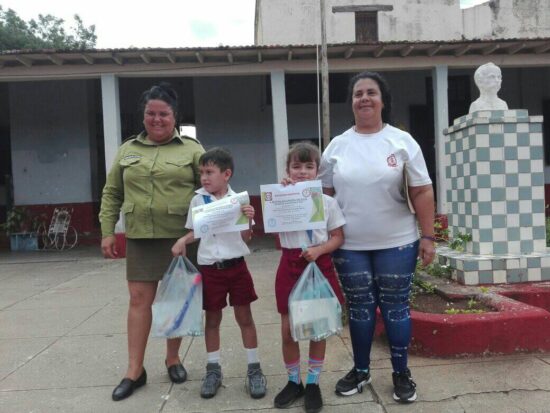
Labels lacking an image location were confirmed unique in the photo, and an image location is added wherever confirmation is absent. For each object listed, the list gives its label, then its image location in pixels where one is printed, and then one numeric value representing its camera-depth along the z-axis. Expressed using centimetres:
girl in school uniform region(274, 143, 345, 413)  266
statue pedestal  433
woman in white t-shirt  261
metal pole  842
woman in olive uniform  293
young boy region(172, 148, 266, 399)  285
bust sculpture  457
